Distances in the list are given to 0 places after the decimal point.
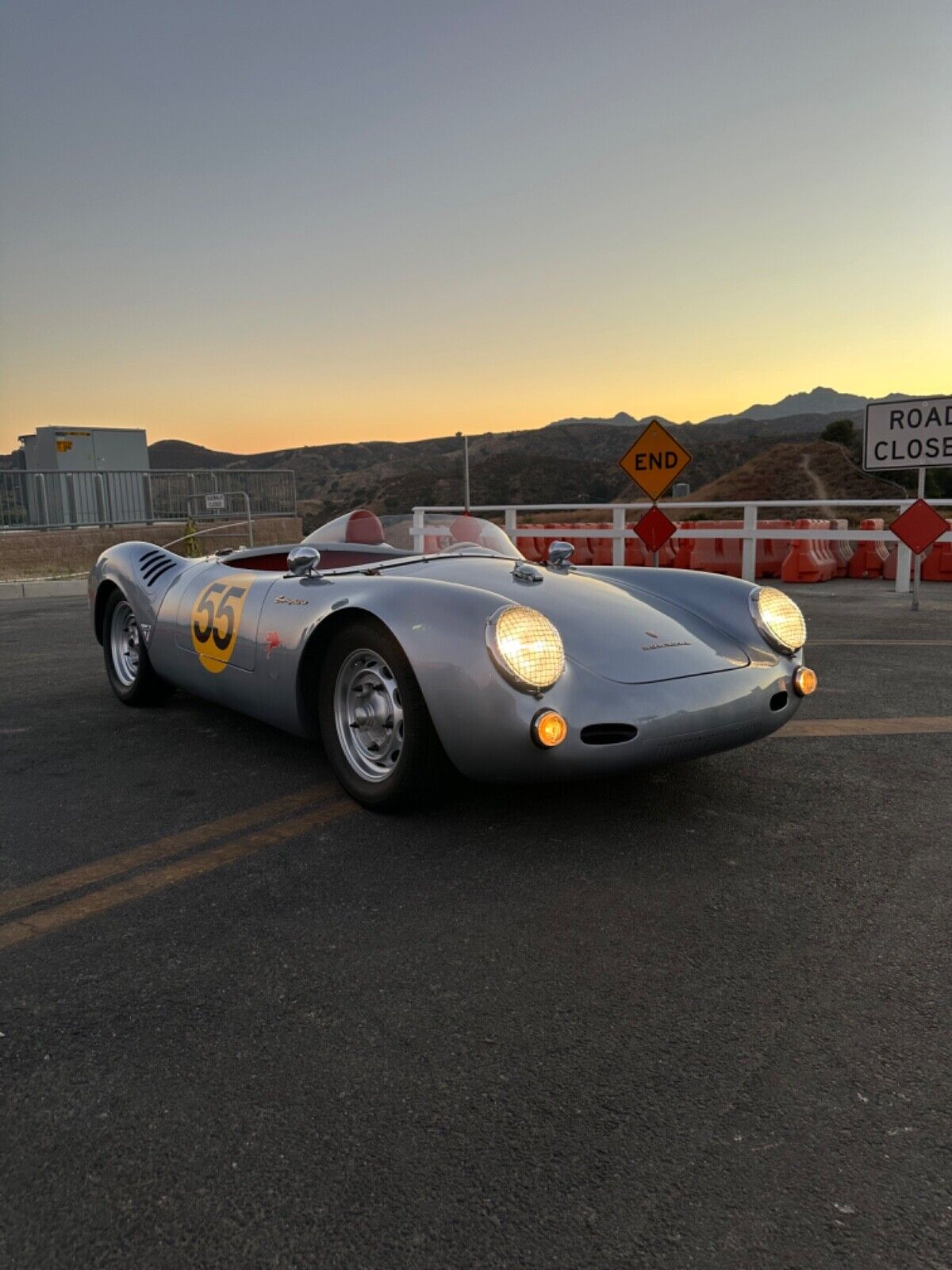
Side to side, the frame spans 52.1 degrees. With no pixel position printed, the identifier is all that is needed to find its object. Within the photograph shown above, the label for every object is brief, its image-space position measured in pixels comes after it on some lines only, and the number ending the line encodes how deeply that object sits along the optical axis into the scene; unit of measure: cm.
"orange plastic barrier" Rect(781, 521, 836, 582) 1300
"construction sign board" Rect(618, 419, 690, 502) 1062
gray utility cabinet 1697
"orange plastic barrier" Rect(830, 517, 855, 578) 1405
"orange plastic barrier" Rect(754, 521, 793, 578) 1388
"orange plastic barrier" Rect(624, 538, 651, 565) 1470
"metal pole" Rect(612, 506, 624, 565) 1348
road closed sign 1021
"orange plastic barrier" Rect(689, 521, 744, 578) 1382
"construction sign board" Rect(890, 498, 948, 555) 1009
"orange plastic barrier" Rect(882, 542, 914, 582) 1341
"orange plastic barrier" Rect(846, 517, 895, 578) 1366
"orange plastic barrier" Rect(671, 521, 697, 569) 1426
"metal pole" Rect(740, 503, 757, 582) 1255
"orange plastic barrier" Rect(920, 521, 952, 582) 1327
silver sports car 310
